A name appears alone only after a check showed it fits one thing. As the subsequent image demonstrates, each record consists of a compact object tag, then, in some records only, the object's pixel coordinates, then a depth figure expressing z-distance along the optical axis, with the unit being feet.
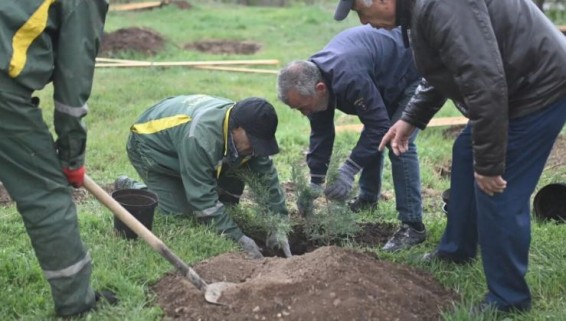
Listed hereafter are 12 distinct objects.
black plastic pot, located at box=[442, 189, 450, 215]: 18.31
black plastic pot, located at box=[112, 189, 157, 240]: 15.65
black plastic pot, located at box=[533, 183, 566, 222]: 18.80
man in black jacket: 10.85
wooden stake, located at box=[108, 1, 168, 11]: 72.78
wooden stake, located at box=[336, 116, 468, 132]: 29.35
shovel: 12.65
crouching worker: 16.31
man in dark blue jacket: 16.35
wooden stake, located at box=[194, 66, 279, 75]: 43.45
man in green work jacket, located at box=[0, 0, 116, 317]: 11.04
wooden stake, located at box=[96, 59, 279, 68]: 43.62
